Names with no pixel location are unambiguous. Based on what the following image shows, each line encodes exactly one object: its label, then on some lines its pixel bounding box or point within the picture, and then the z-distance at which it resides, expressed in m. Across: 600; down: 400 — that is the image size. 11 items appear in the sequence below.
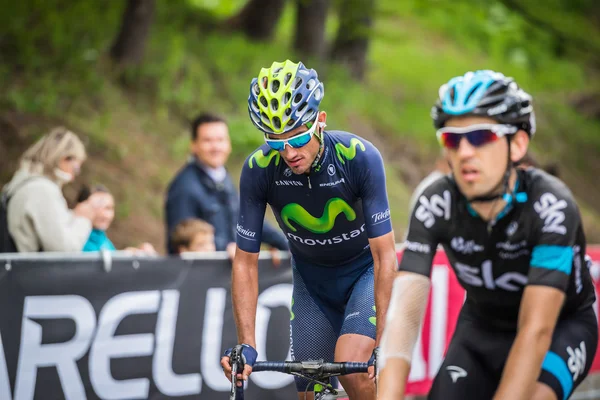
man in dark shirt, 15.76
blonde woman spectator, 13.54
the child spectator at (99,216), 14.69
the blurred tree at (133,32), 25.31
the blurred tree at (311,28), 33.19
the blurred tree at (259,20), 33.91
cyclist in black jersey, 7.02
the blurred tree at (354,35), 30.48
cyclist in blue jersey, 9.69
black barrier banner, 13.00
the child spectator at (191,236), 15.30
